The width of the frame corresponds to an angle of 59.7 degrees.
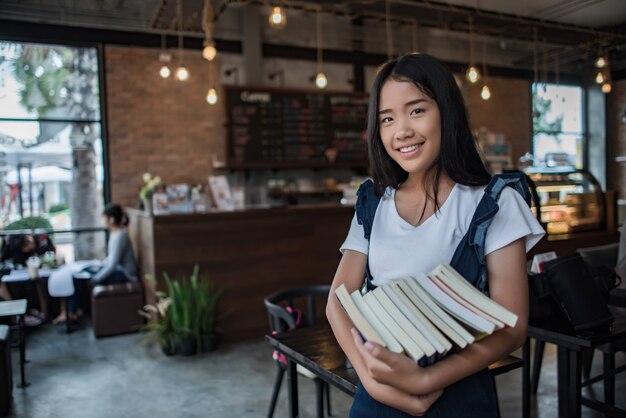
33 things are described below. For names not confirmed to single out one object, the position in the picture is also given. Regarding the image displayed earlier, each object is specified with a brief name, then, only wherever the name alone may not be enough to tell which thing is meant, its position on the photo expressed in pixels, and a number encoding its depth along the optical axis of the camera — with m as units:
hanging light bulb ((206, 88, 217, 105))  5.52
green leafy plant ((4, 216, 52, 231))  6.15
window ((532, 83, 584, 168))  9.95
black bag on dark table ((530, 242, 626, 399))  2.90
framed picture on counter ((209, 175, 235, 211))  5.50
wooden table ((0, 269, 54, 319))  5.42
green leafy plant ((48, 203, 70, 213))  6.41
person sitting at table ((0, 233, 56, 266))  5.81
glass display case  5.23
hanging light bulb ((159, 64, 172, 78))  5.23
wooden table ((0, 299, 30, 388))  3.70
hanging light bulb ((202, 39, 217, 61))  3.88
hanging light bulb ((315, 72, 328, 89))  5.32
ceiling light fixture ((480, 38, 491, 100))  6.10
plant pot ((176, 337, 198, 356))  4.39
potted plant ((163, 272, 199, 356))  4.39
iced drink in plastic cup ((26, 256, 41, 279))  5.45
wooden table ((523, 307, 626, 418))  2.03
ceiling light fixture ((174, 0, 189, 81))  4.87
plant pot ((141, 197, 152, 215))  4.89
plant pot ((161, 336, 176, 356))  4.41
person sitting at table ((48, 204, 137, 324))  5.30
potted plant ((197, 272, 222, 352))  4.46
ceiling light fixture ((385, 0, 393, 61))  7.47
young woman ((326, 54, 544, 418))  0.96
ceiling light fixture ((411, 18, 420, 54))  8.11
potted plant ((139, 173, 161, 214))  4.89
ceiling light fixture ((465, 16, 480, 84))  5.54
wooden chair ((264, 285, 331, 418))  2.69
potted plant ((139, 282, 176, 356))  4.44
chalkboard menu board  6.98
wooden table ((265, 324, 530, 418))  1.80
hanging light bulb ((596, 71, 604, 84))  6.16
